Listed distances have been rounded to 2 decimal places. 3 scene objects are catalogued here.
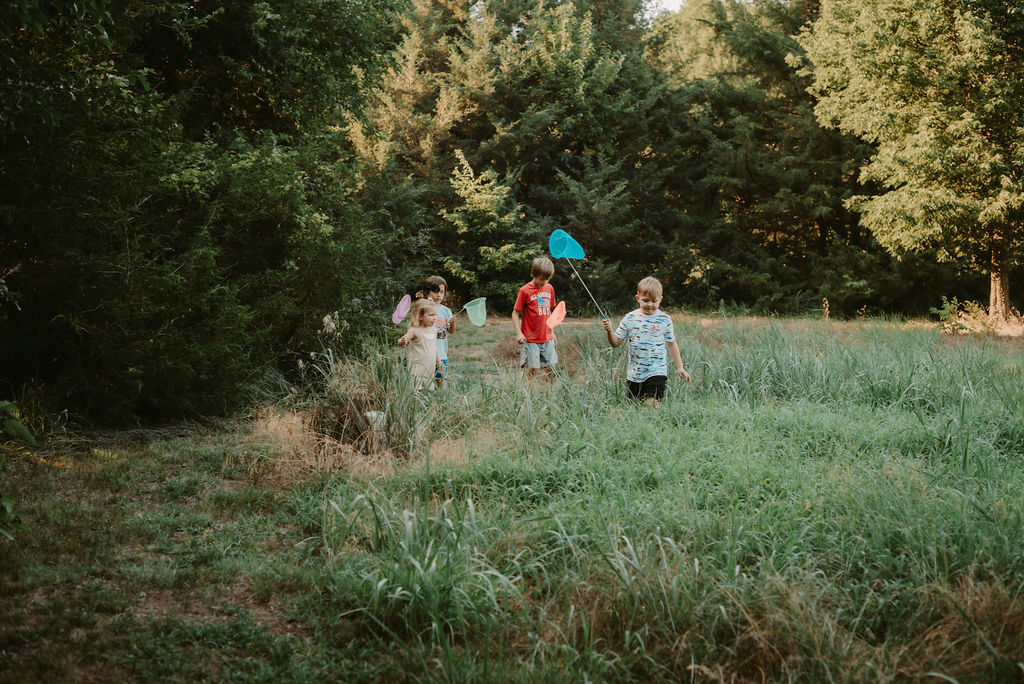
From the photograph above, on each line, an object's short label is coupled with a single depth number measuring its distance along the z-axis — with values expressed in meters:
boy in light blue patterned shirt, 6.33
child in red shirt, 7.96
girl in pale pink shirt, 6.92
